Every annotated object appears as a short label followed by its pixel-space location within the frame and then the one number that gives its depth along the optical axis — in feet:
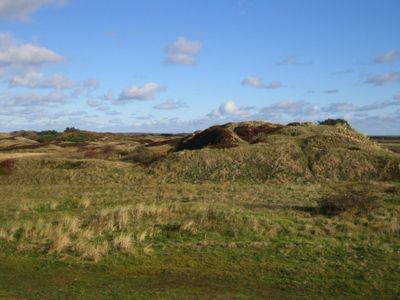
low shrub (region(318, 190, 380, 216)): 68.95
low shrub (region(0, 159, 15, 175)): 140.05
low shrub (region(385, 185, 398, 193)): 96.38
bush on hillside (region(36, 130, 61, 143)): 355.44
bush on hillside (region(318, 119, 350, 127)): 244.50
